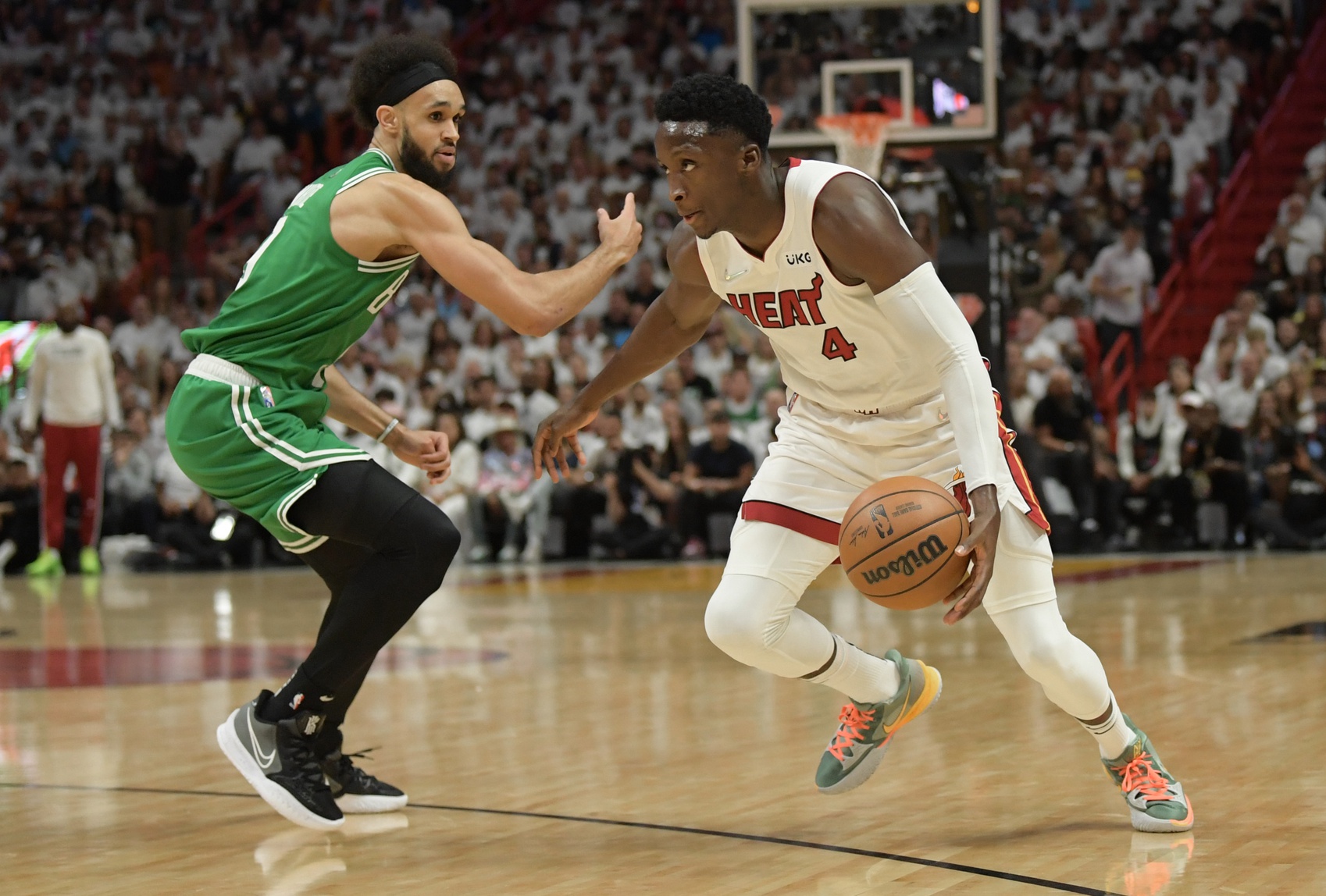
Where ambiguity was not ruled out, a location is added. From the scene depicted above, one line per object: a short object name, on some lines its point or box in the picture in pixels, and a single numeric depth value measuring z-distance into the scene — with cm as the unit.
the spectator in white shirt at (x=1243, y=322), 1466
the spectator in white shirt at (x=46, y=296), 1812
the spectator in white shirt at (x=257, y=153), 1994
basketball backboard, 1231
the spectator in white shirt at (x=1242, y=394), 1405
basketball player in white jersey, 408
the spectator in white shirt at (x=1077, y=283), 1608
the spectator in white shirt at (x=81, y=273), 1861
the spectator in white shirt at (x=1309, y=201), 1589
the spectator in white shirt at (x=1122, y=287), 1591
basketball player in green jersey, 438
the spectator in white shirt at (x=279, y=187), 1967
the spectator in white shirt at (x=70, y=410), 1406
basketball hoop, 1212
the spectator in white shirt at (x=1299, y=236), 1557
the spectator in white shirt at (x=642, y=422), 1488
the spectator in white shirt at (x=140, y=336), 1730
